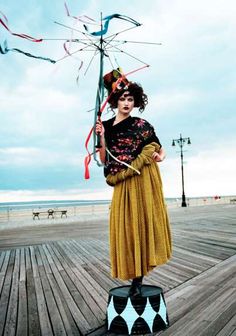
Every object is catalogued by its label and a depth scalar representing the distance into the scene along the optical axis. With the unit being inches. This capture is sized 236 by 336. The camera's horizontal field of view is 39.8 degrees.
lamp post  1074.1
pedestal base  108.0
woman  108.5
